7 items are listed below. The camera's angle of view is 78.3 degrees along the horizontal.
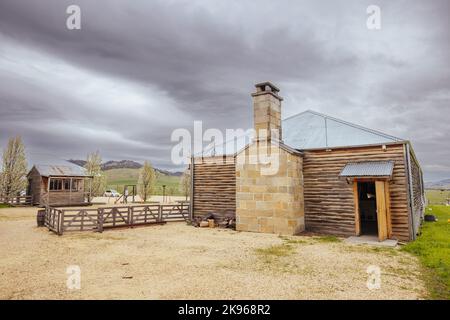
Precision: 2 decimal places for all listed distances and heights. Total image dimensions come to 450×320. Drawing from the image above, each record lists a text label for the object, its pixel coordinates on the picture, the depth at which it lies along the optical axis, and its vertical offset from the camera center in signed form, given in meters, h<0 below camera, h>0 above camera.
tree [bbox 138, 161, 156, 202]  37.66 +0.93
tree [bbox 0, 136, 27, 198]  31.52 +2.19
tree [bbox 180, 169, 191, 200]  41.47 +0.55
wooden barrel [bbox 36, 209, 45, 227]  16.25 -1.78
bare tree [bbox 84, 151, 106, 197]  36.91 +2.56
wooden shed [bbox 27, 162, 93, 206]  30.00 +0.40
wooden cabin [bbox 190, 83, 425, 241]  12.45 +0.35
